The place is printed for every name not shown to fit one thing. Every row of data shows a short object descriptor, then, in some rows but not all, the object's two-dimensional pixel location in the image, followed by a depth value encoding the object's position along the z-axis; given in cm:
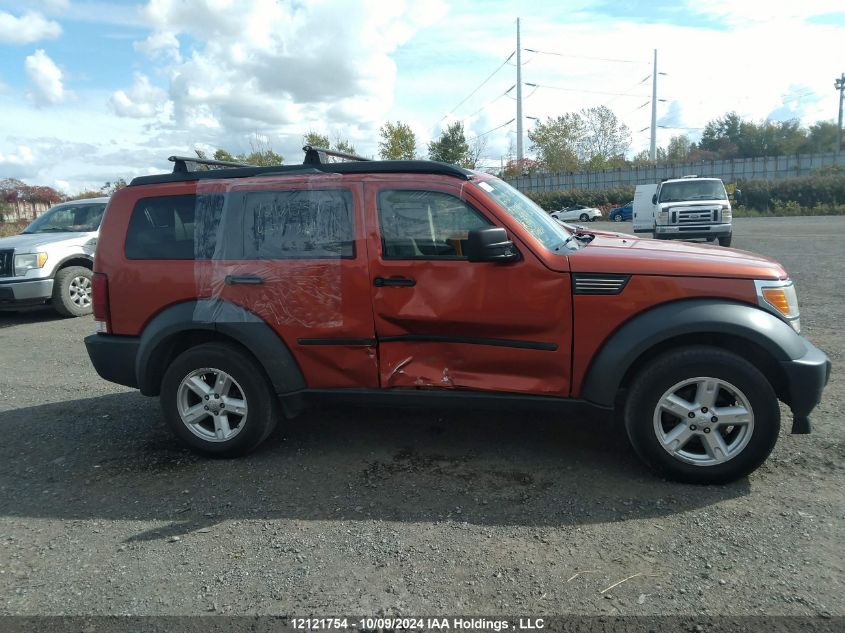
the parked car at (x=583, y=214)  4425
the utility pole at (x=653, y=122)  6569
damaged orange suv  364
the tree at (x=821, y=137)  7962
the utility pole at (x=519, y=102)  6136
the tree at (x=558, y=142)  7062
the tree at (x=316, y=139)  2849
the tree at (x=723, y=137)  8700
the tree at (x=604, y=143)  7325
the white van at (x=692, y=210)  1734
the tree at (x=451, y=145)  4503
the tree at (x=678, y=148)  8481
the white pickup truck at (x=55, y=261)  943
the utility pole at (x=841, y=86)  6816
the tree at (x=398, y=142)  4469
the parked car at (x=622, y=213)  4256
